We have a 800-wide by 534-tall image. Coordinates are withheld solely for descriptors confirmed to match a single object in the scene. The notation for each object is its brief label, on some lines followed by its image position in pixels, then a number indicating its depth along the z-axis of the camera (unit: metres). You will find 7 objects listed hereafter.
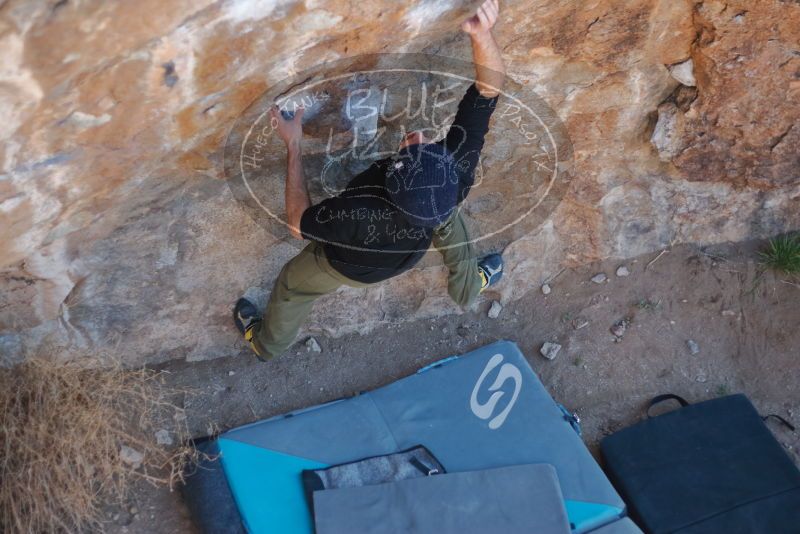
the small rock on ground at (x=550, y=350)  3.30
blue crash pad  2.62
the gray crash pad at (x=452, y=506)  2.53
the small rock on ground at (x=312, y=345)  3.18
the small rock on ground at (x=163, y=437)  2.79
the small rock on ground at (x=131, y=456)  2.68
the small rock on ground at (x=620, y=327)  3.36
